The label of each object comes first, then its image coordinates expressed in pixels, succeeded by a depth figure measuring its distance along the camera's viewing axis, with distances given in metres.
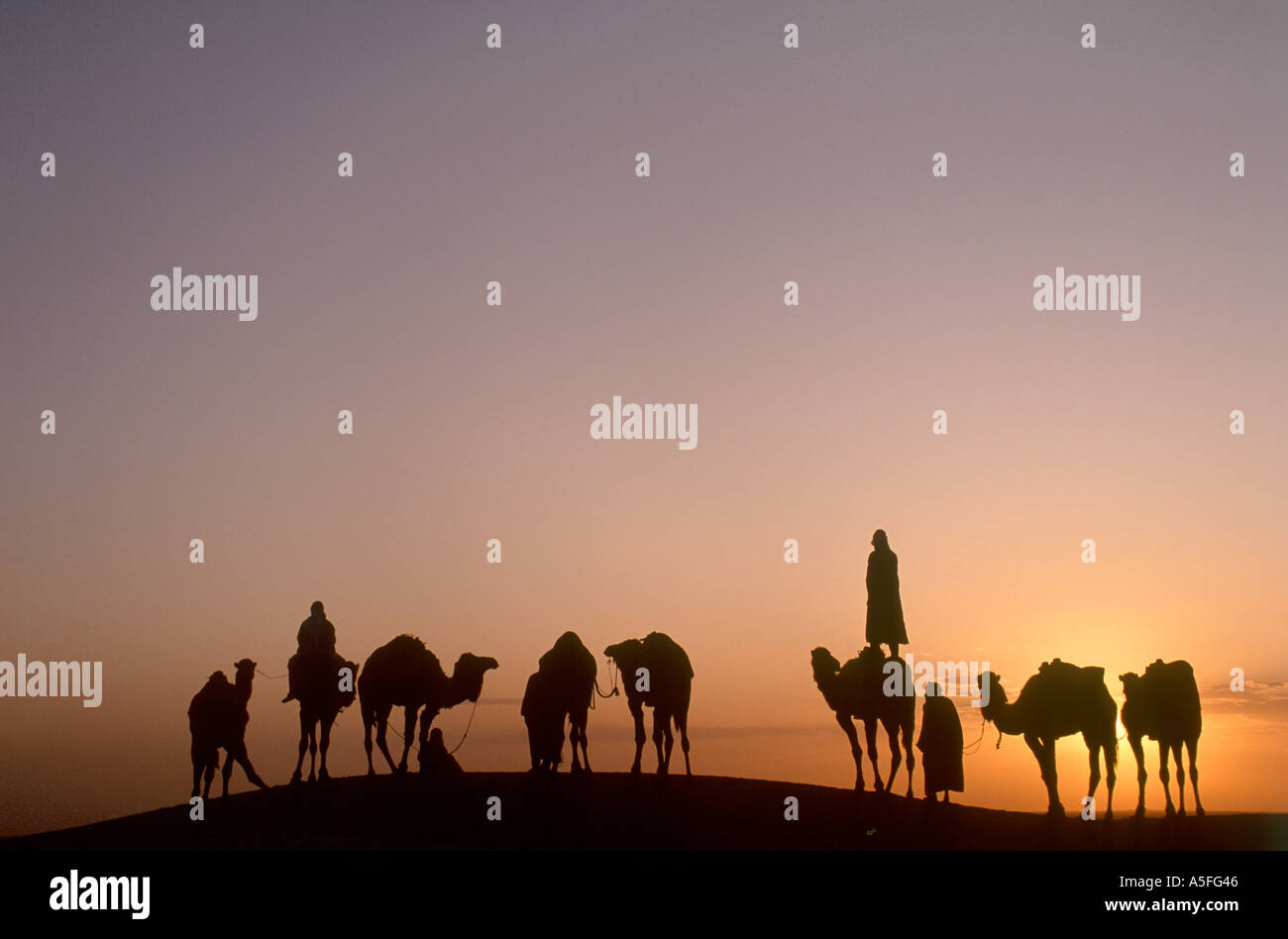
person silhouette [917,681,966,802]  19.41
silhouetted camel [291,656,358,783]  20.42
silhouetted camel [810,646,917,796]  19.38
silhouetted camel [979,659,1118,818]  18.97
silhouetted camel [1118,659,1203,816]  19.45
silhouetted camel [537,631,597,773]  20.77
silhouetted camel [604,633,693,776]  20.70
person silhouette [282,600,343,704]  20.45
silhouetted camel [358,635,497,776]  21.11
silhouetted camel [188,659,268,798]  19.55
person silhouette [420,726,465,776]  21.45
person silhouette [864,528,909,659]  19.31
